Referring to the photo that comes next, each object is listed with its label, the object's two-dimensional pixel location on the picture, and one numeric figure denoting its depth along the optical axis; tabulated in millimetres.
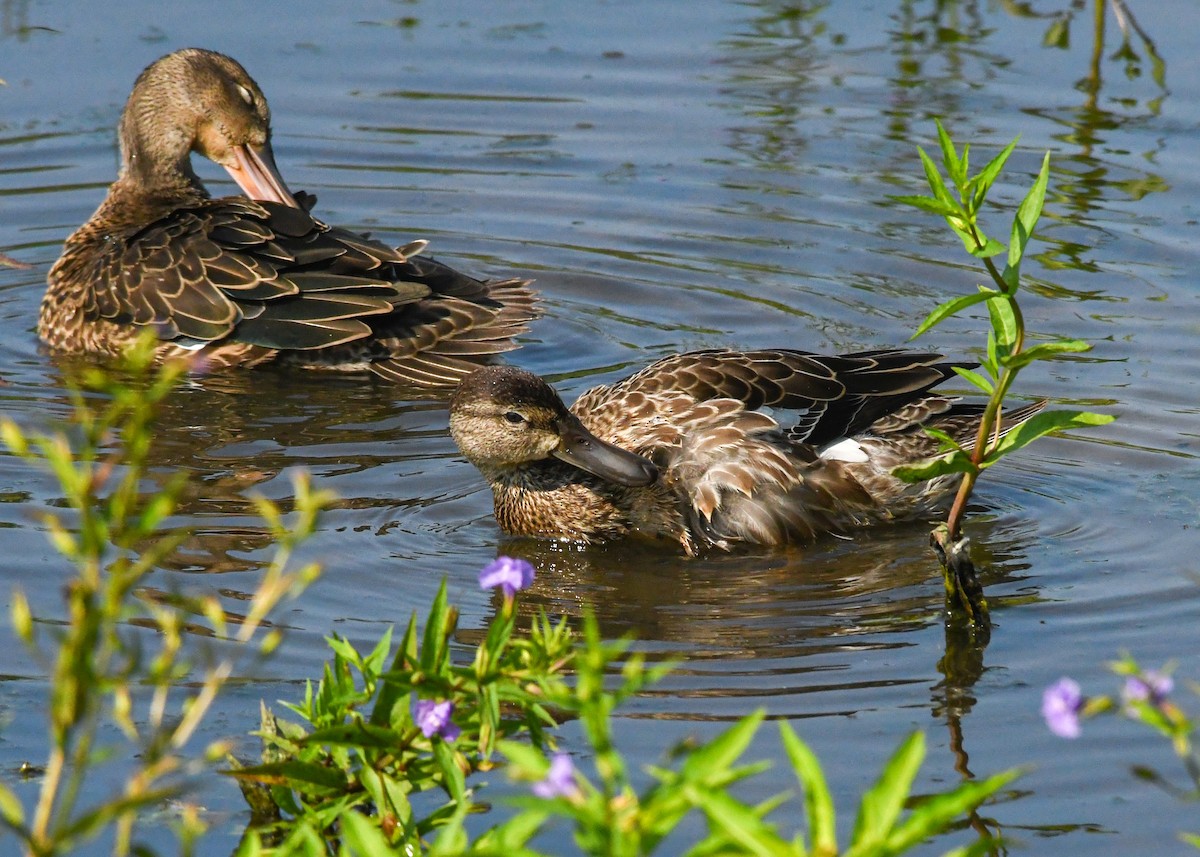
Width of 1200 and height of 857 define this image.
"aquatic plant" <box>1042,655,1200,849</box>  4980
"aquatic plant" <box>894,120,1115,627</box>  8039
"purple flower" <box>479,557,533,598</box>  6738
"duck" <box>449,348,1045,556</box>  12117
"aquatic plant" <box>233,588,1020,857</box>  4746
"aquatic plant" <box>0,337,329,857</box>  4531
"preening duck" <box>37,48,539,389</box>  15141
